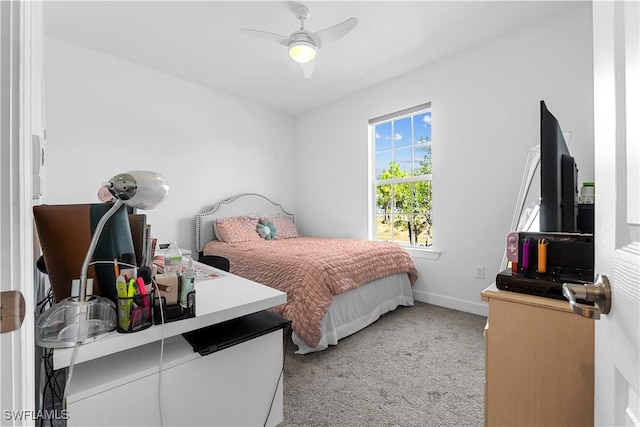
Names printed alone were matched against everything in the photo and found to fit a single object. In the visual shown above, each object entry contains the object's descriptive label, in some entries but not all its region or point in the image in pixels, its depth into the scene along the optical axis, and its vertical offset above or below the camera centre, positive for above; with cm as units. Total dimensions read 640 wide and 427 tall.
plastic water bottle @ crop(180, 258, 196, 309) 93 -24
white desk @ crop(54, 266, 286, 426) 81 -53
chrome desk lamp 71 -25
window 339 +45
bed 217 -50
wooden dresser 93 -52
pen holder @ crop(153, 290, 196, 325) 89 -31
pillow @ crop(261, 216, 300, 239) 412 -20
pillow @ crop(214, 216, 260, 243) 359 -21
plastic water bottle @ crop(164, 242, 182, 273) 163 -29
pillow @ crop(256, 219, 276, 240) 389 -22
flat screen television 115 +14
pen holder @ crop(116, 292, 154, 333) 83 -29
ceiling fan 213 +132
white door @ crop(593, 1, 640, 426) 39 +2
